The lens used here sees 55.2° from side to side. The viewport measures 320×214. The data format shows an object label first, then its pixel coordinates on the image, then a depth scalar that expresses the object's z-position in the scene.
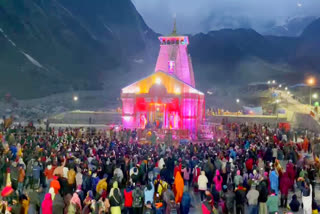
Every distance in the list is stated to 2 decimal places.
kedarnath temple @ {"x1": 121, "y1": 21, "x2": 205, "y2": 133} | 30.86
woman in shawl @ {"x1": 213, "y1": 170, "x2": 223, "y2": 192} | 10.80
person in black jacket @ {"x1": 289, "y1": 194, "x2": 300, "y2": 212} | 10.58
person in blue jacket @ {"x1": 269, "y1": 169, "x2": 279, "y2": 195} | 10.92
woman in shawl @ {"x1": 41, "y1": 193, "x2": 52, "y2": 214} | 8.41
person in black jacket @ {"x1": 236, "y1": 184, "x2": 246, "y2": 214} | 9.62
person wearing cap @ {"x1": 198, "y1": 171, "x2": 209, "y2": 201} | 11.31
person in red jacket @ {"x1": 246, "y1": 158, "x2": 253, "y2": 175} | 13.43
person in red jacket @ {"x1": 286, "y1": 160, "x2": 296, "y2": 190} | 11.62
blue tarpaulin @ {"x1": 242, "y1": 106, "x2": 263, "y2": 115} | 50.31
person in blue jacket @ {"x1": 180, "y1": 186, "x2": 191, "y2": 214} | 9.48
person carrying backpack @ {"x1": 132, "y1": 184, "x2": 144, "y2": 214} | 9.21
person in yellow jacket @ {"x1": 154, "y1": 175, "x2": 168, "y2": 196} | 9.79
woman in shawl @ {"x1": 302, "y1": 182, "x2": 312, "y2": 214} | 9.51
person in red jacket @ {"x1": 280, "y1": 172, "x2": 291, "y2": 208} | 11.12
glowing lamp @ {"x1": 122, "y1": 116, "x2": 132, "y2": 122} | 31.69
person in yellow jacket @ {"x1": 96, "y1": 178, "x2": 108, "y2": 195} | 9.91
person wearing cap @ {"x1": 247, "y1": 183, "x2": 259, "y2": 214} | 9.32
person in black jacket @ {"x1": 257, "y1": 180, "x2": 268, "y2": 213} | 9.26
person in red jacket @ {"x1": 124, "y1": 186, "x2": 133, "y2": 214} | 9.41
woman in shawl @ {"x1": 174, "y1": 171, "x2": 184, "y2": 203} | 10.60
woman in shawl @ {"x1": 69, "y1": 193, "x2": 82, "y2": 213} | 8.42
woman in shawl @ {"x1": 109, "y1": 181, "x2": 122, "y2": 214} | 8.48
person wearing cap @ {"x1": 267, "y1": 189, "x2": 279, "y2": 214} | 9.10
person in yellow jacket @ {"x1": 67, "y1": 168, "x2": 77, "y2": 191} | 10.87
